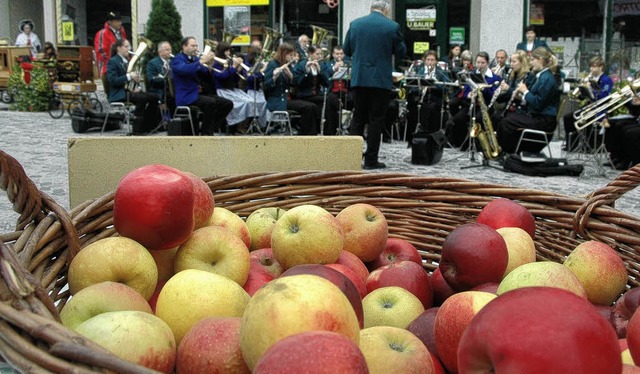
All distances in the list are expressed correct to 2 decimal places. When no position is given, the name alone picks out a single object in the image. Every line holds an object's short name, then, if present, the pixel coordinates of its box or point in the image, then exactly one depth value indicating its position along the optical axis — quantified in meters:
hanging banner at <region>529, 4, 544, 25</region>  15.97
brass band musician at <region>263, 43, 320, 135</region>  12.22
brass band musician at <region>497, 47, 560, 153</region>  9.86
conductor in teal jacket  9.17
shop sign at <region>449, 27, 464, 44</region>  16.42
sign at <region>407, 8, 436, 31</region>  16.52
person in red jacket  14.86
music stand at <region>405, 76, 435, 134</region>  12.86
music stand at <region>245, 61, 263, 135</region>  12.84
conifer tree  15.23
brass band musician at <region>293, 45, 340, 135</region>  12.77
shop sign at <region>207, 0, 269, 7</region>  16.78
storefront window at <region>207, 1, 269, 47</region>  16.81
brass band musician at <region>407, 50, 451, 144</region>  13.00
